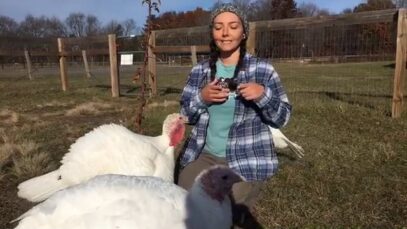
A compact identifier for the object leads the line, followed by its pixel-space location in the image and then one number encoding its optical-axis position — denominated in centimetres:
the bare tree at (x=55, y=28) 5528
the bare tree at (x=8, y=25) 5115
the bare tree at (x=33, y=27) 5287
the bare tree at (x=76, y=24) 5979
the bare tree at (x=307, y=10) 6847
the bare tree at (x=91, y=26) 5765
